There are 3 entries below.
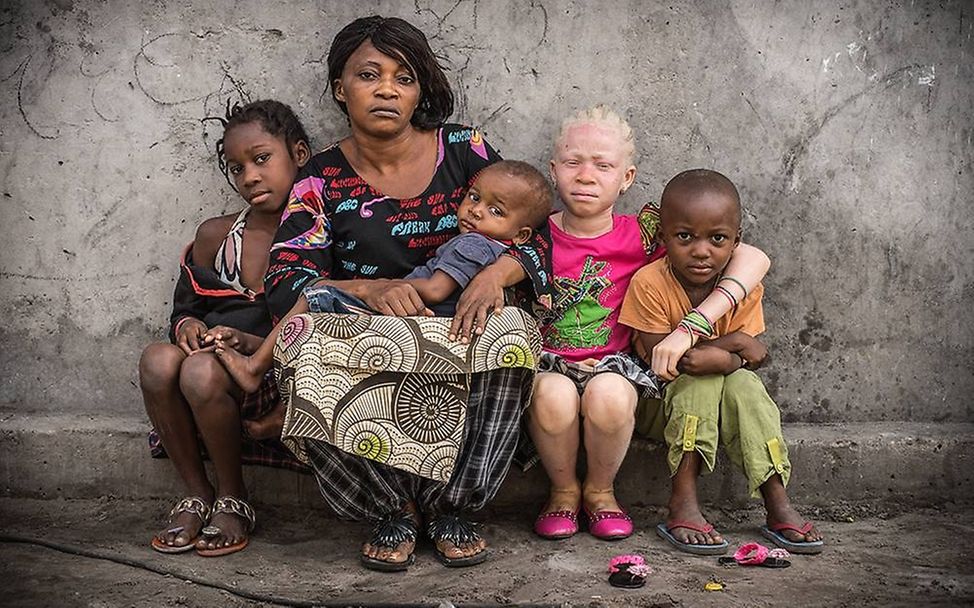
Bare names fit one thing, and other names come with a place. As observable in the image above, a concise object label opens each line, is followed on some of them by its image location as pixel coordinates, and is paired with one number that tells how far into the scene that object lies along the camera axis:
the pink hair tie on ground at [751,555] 3.30
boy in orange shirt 3.45
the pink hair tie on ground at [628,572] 3.11
